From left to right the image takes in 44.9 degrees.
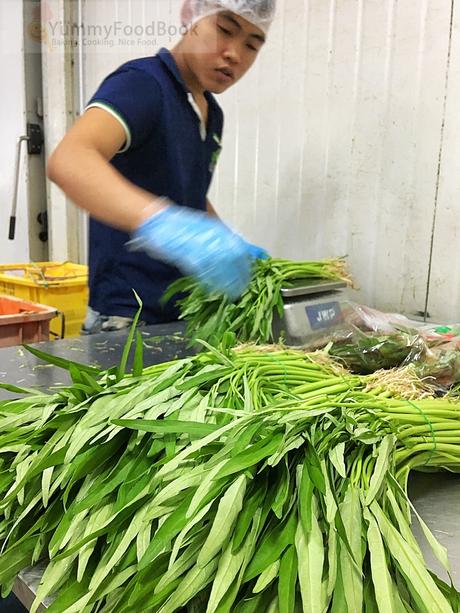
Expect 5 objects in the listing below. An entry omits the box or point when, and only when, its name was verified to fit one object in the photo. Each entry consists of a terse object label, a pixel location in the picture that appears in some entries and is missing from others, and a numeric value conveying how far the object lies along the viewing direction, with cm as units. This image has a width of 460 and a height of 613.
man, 123
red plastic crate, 193
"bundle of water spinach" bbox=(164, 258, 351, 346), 137
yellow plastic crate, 257
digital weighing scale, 136
